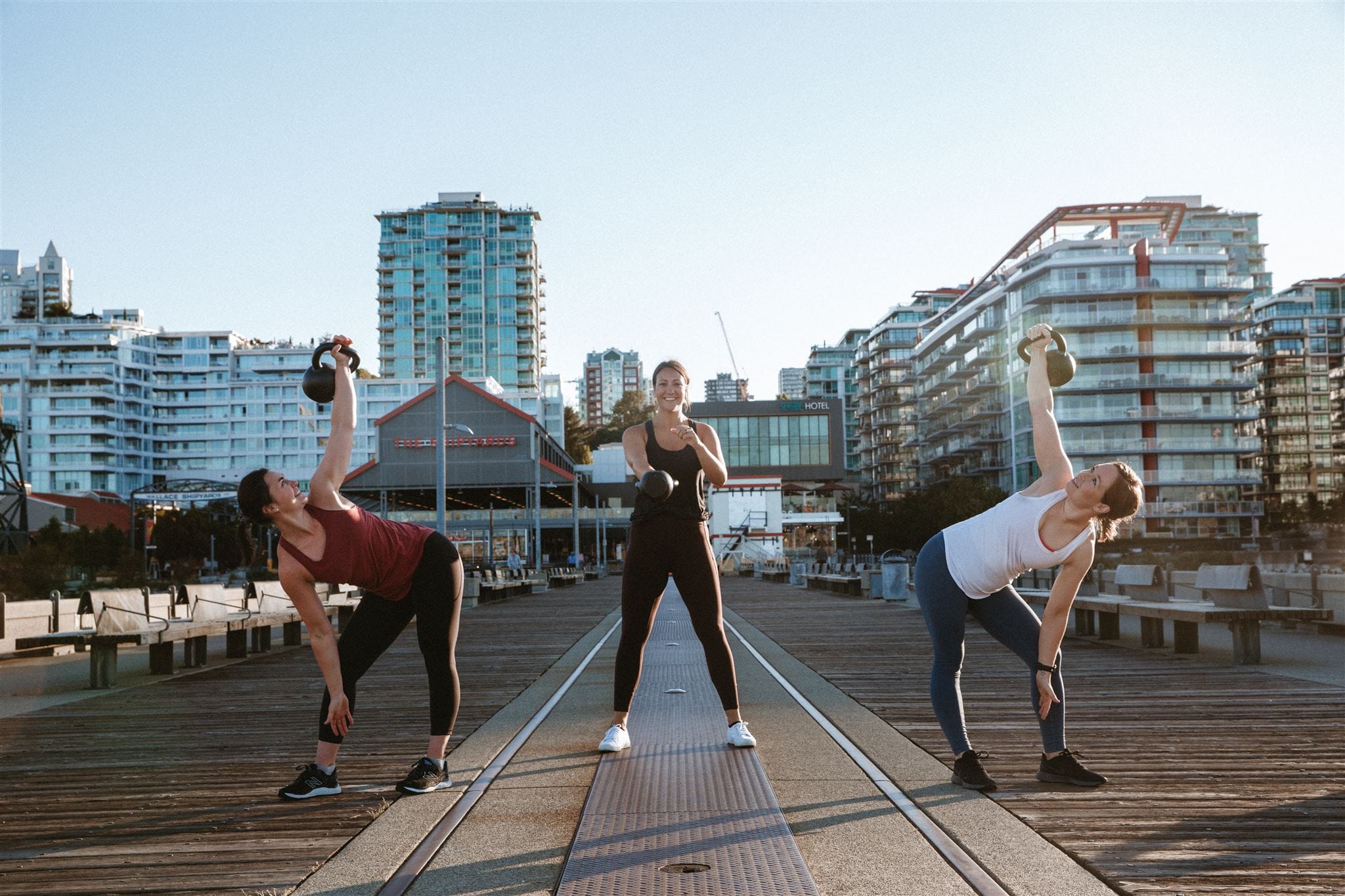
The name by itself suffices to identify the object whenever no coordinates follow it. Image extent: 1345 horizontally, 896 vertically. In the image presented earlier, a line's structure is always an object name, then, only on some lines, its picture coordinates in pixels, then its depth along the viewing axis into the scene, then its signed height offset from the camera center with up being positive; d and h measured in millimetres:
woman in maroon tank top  4398 -243
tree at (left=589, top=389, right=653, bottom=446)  154250 +12949
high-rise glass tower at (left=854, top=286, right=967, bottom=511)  116188 +11373
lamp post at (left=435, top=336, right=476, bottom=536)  23906 +1616
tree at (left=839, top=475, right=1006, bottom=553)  71188 -364
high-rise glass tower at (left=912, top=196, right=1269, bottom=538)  72875 +9238
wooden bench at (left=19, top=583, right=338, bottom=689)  9961 -984
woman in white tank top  4441 -238
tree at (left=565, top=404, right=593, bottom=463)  139750 +9120
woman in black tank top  5523 -90
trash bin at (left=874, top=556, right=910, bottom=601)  23219 -1427
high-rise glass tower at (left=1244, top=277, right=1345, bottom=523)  112250 +10484
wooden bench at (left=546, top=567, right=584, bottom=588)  42688 -2422
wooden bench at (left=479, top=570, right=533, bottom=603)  27797 -1860
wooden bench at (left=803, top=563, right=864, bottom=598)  26672 -1808
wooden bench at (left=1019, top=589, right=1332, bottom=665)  9695 -1086
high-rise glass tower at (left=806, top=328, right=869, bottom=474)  155638 +19414
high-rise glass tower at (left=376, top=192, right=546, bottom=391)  138000 +26439
